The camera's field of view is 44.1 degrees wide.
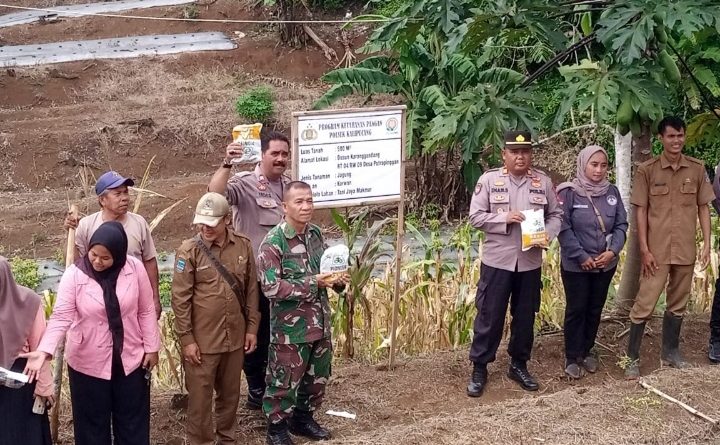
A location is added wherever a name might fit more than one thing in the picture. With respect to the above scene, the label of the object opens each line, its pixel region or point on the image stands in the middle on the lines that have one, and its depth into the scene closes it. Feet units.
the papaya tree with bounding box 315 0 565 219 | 17.66
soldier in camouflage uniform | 16.22
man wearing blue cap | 16.38
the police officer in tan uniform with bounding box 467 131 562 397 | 18.98
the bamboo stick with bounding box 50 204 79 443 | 16.28
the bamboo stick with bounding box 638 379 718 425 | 18.31
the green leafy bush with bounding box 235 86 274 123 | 60.34
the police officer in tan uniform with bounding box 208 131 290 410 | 18.15
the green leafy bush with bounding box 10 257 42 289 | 37.45
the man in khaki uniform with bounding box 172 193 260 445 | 16.07
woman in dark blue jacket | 19.79
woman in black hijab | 14.61
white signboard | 18.81
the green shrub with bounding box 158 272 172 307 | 35.94
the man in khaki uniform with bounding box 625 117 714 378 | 20.27
